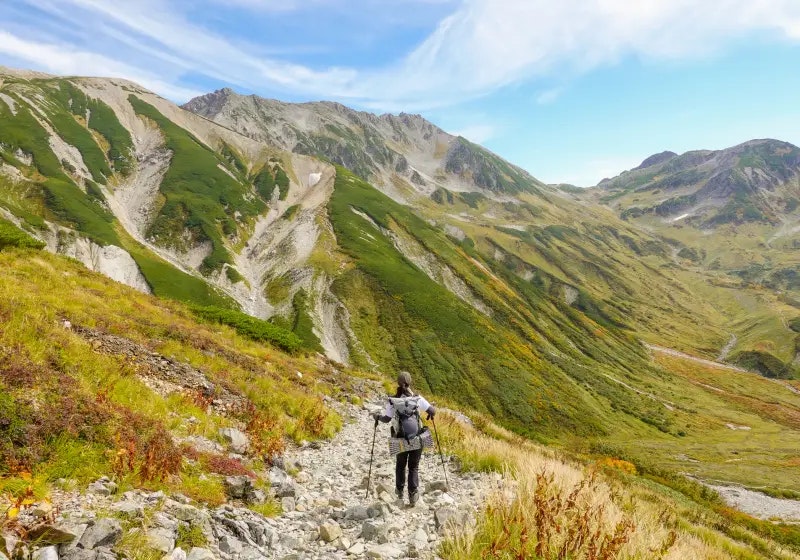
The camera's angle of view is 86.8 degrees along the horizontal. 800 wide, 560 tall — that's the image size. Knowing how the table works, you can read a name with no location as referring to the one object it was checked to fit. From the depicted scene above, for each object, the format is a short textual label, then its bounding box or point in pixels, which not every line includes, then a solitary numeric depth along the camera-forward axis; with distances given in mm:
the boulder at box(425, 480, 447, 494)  11304
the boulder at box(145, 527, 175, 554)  6168
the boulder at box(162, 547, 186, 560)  6062
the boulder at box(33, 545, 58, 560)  5152
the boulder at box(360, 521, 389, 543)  7945
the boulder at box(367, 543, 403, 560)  7210
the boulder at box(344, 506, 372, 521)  9180
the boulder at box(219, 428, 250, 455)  12920
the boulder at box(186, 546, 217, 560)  6286
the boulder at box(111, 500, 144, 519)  6684
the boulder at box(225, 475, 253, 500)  9594
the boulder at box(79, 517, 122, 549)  5578
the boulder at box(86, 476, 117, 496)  7273
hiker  10844
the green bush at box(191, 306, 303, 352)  31516
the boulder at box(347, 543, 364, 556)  7363
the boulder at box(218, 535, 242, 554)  6957
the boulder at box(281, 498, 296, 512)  9664
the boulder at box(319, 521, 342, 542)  7953
